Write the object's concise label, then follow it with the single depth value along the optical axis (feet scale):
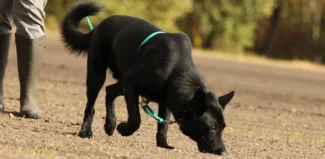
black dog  36.09
